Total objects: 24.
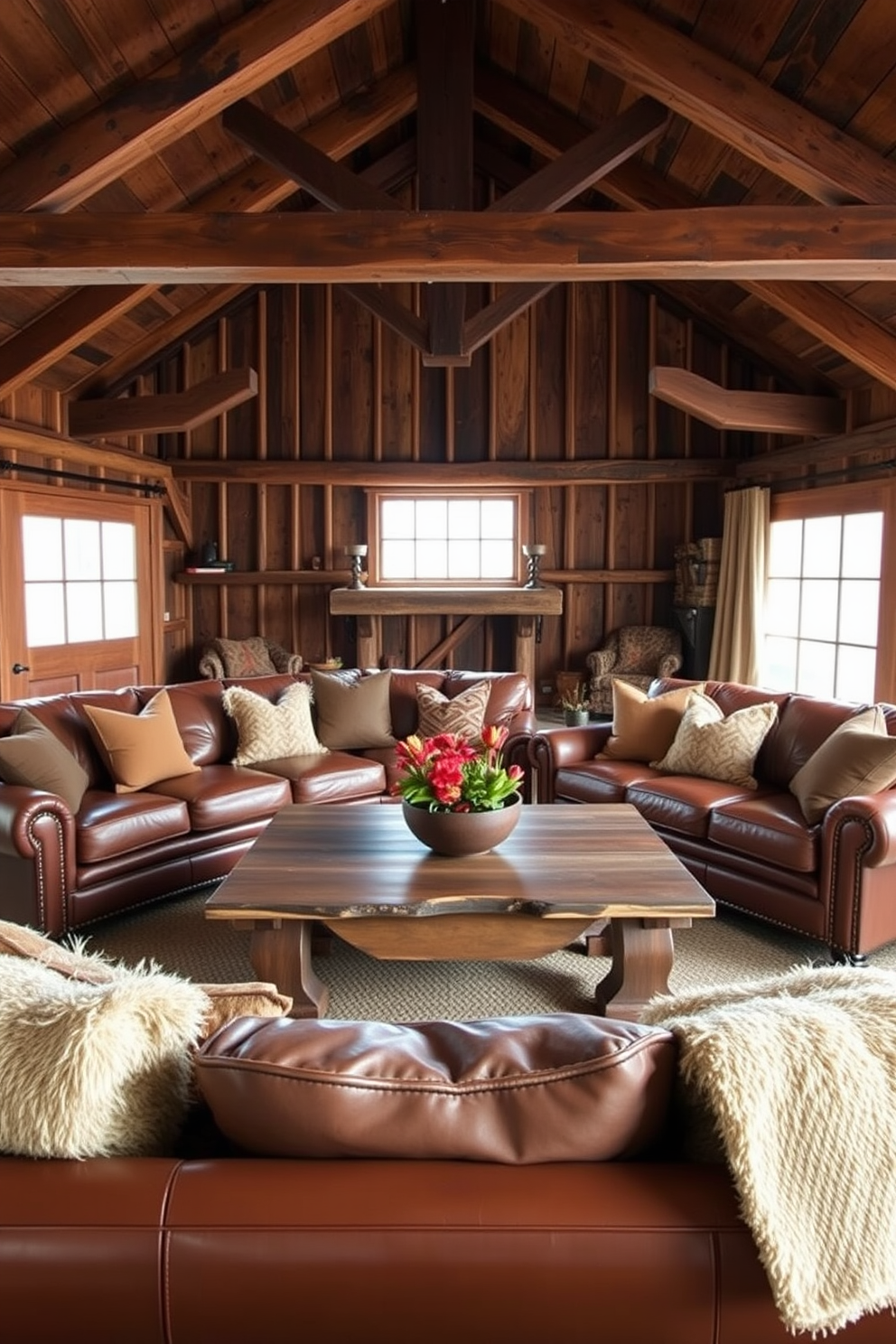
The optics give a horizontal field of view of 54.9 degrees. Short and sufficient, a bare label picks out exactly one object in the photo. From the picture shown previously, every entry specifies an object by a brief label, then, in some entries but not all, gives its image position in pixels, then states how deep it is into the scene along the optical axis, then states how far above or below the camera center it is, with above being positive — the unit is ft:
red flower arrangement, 9.52 -2.10
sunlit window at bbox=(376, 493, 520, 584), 26.20 +1.57
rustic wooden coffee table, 8.61 -3.14
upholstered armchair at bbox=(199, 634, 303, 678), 24.09 -2.07
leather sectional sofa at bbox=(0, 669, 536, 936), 10.51 -3.14
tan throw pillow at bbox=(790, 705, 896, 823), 10.80 -2.24
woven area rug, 9.78 -4.67
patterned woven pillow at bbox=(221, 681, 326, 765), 14.71 -2.42
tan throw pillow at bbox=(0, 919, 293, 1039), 4.31 -2.08
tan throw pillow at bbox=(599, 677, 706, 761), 14.61 -2.28
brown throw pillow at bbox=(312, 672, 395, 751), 15.83 -2.30
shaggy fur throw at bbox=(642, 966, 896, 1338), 2.79 -1.85
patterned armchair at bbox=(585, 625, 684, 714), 24.58 -1.96
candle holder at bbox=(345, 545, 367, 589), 24.11 +0.79
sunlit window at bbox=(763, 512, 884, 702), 18.94 -0.33
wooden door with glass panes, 18.06 -0.19
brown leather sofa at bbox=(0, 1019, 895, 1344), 2.82 -2.24
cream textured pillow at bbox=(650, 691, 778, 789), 13.15 -2.37
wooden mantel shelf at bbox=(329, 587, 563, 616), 23.36 -0.35
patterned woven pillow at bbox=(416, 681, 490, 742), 15.35 -2.22
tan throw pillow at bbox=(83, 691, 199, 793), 12.93 -2.45
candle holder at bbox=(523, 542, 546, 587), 23.75 +0.83
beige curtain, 22.43 +0.06
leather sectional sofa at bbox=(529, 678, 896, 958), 10.16 -3.13
